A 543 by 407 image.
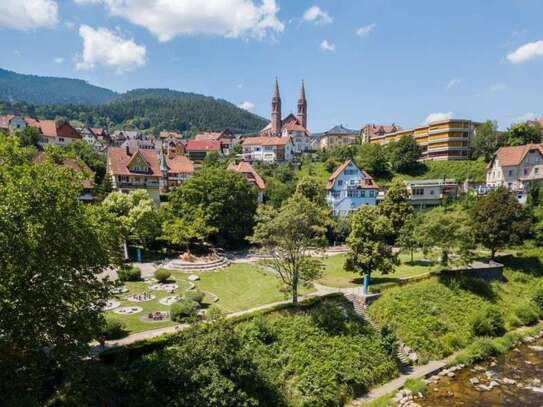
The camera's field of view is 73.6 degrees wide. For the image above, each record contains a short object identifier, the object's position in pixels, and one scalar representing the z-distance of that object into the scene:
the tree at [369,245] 30.72
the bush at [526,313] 33.06
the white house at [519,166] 58.03
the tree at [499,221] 38.31
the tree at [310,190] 54.06
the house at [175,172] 73.44
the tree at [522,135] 69.62
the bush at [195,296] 28.34
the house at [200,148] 112.12
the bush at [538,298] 35.00
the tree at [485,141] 74.25
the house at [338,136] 128.35
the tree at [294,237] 26.12
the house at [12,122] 90.56
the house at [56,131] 89.12
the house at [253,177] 66.25
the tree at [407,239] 39.91
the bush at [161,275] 33.97
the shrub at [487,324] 30.17
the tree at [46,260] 13.21
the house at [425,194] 63.62
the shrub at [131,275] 33.47
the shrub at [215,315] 19.88
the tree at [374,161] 74.94
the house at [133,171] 55.47
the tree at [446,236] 33.97
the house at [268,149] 95.62
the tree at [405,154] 76.25
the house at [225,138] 120.25
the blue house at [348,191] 62.53
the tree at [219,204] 46.34
